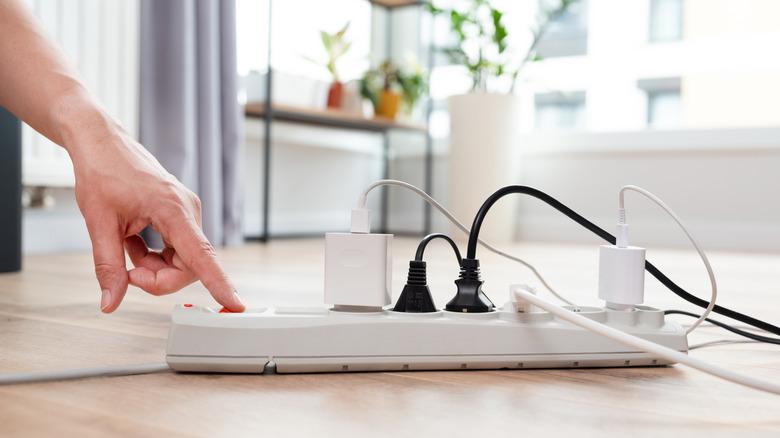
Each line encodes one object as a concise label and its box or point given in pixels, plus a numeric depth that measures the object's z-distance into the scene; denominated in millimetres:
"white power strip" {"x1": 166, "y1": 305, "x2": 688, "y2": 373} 618
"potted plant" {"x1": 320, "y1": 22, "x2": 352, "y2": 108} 3057
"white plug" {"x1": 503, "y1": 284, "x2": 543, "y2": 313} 654
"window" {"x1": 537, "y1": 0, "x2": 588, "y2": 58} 3596
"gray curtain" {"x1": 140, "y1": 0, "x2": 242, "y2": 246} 2289
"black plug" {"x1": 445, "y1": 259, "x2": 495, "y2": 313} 665
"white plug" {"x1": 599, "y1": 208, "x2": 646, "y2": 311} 647
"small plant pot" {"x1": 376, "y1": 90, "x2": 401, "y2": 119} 3303
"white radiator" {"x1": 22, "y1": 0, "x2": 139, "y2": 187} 2021
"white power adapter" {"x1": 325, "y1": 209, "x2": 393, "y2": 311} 625
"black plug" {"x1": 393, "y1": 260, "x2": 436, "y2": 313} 657
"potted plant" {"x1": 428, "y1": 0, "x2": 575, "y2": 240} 3164
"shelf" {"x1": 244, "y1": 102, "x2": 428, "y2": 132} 2775
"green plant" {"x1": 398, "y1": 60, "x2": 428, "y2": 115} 3379
